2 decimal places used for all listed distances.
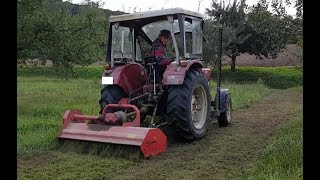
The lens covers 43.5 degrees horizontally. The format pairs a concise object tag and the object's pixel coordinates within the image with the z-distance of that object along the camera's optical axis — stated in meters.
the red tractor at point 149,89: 5.93
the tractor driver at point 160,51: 7.23
